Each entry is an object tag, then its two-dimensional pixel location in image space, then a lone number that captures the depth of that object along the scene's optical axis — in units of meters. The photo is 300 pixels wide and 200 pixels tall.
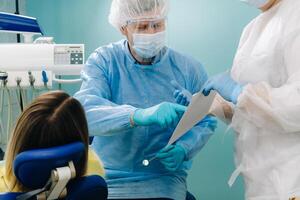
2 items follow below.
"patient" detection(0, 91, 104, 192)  2.02
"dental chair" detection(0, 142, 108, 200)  1.88
